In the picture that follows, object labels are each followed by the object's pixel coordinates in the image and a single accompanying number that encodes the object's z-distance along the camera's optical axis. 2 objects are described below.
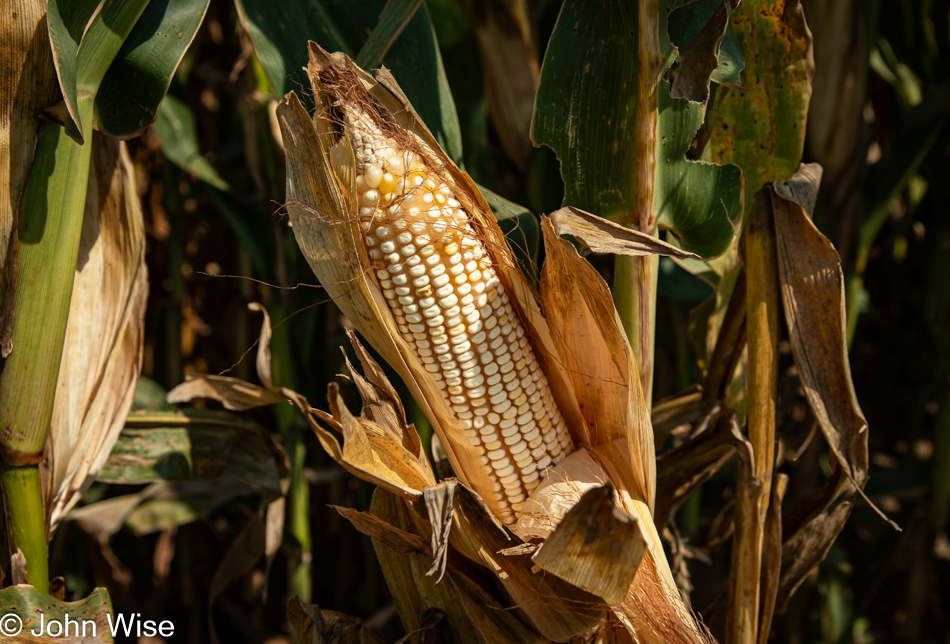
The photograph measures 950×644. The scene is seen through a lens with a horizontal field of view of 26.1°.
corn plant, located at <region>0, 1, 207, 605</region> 0.81
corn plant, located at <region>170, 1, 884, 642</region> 0.79
